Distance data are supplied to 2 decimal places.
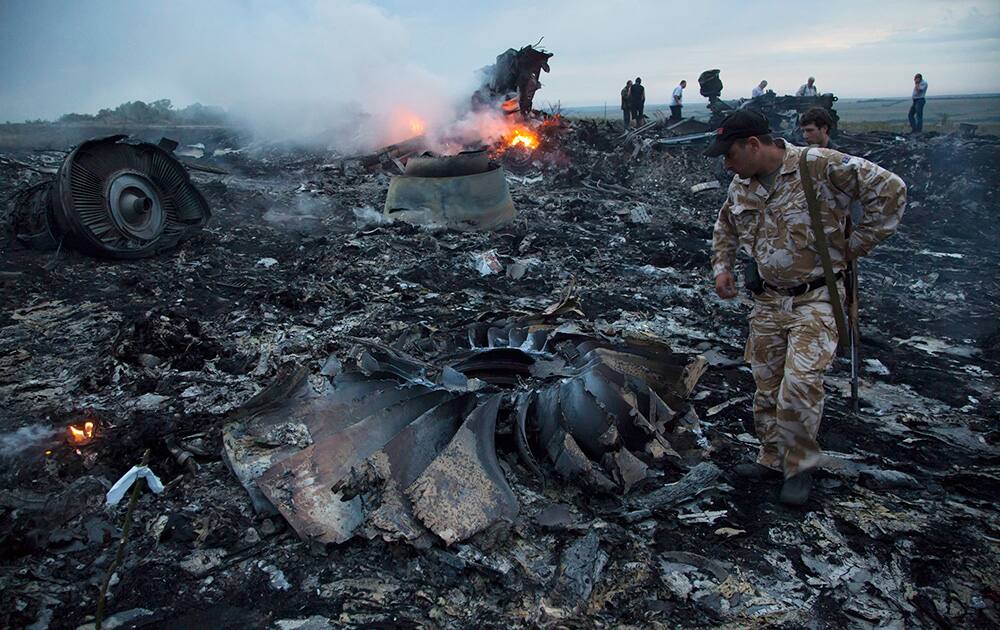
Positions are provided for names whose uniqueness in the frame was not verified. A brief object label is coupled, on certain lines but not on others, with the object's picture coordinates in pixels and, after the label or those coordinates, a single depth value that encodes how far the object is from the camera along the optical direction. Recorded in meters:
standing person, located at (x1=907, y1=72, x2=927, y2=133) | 14.76
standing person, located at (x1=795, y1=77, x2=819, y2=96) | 15.84
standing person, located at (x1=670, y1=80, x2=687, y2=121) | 16.89
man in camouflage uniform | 2.77
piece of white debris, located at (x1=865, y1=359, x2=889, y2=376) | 4.54
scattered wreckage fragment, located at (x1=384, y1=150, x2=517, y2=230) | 8.80
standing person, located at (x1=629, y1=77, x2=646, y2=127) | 18.20
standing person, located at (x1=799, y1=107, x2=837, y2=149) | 4.76
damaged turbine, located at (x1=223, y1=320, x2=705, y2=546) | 2.66
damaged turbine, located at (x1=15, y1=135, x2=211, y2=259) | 6.65
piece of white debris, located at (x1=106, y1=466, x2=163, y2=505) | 2.88
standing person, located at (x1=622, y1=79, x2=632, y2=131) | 18.40
